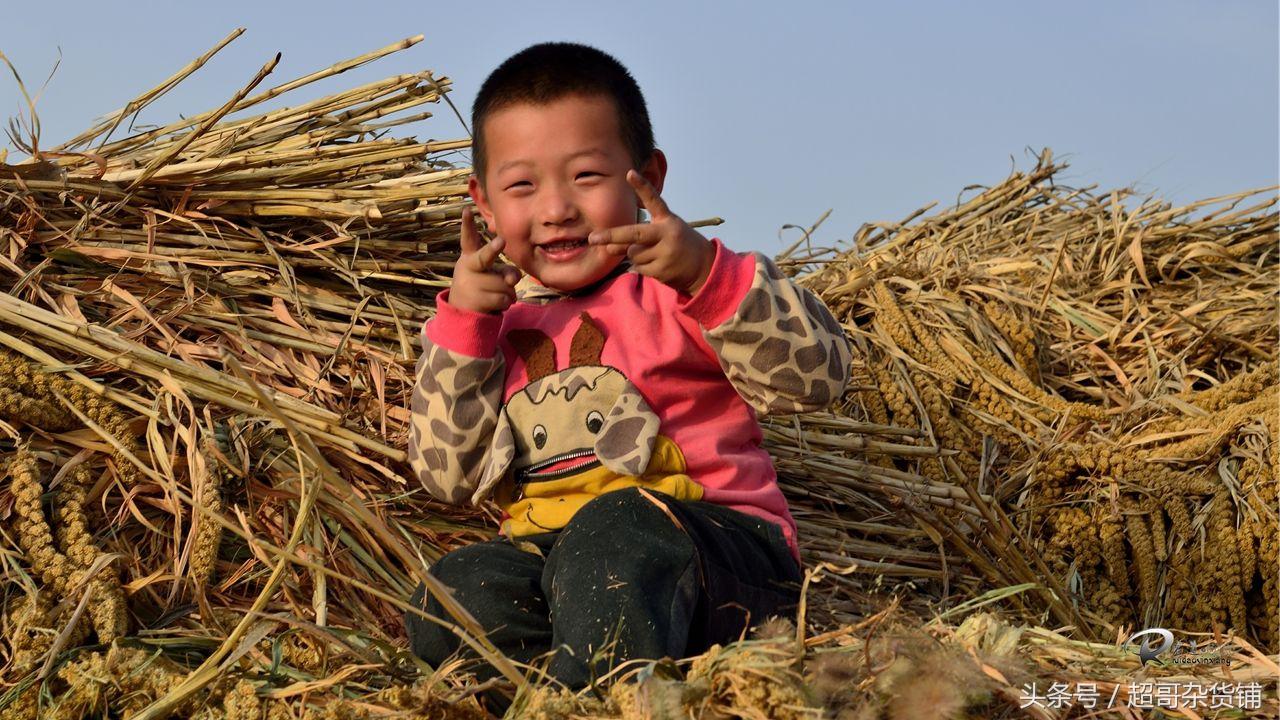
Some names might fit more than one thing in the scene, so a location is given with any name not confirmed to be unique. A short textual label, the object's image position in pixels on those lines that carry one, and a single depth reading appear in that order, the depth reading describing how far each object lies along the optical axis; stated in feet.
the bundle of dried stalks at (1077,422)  11.41
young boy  7.76
